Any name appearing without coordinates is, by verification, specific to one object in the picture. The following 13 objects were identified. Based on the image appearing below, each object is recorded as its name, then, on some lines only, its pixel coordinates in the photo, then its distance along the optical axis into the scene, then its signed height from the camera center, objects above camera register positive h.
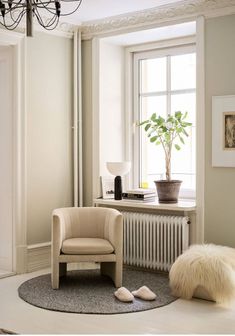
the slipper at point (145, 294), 4.33 -1.18
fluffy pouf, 4.21 -0.99
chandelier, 4.98 +1.44
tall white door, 5.26 -0.01
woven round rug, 4.13 -1.21
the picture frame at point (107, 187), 5.78 -0.36
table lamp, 5.54 -0.18
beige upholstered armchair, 4.61 -0.79
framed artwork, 4.84 +0.22
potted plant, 5.29 +0.17
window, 5.67 +0.62
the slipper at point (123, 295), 4.27 -1.17
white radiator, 5.15 -0.87
